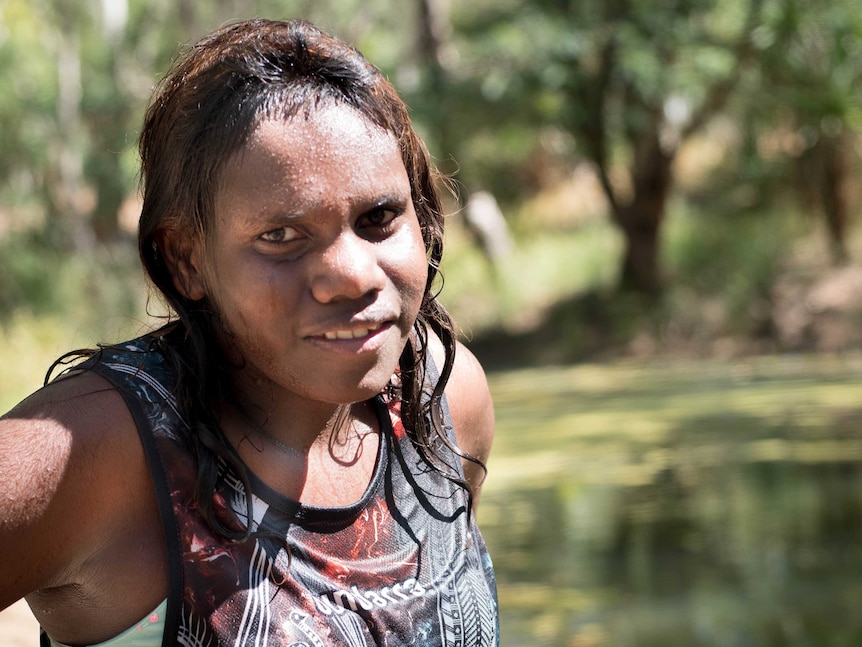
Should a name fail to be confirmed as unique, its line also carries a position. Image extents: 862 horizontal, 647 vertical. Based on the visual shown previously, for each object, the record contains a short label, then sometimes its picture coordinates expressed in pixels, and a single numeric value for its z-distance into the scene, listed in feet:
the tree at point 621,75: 41.70
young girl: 4.58
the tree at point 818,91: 38.81
